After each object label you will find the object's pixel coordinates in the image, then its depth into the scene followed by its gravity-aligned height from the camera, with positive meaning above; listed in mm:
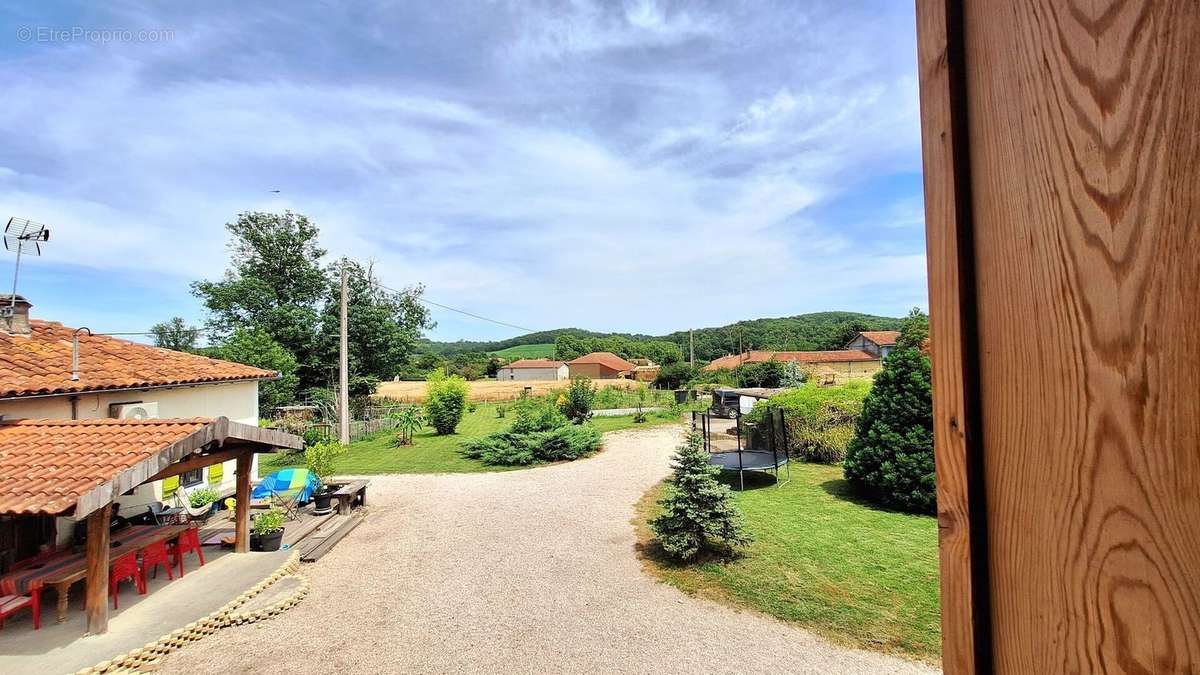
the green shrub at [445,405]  20547 -1527
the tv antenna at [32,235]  7301 +1988
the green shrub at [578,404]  21219 -1633
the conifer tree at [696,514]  6738 -2017
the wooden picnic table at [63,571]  5402 -2162
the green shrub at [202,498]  9477 -2368
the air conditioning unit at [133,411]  8414 -658
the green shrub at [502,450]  14898 -2519
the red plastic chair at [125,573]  5805 -2310
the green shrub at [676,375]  40562 -962
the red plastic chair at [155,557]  6277 -2306
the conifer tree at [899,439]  8445 -1379
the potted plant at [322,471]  9609 -2151
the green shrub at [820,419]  12758 -1511
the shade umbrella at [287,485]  9789 -2215
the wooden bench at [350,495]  9562 -2447
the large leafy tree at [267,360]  21109 +445
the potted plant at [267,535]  7582 -2441
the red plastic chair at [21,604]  5172 -2351
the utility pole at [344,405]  18172 -1314
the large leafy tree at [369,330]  27484 +2096
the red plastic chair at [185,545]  6895 -2385
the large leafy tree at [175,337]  44500 +3112
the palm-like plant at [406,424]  18672 -2090
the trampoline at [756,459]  10856 -2190
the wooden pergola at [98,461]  4902 -955
